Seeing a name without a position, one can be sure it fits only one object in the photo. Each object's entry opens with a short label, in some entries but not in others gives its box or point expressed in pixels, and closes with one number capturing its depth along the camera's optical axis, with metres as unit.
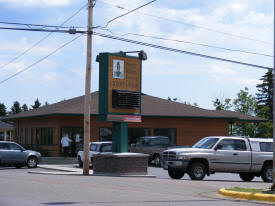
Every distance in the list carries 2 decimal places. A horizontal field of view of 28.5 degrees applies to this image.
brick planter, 23.89
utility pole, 24.33
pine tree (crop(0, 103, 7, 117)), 112.59
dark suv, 33.31
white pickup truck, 21.55
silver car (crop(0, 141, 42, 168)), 30.97
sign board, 24.02
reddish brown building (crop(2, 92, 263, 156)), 39.66
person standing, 38.12
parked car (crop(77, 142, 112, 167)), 30.73
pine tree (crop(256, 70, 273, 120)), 82.98
